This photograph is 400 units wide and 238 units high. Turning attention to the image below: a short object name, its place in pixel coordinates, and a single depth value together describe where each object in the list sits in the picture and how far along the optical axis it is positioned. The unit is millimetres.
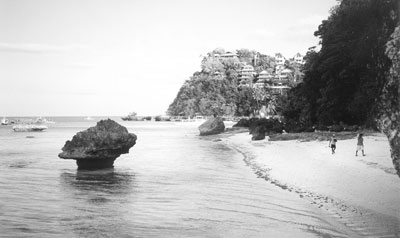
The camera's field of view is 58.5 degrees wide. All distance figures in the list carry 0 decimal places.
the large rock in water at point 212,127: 63250
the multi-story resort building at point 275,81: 134125
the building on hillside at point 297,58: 171262
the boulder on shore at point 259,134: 41844
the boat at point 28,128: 92125
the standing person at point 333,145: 22712
